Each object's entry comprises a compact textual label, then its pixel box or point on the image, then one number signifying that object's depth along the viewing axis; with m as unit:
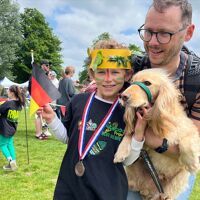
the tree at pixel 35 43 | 41.81
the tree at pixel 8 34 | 33.79
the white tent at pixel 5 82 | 21.86
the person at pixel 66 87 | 8.22
